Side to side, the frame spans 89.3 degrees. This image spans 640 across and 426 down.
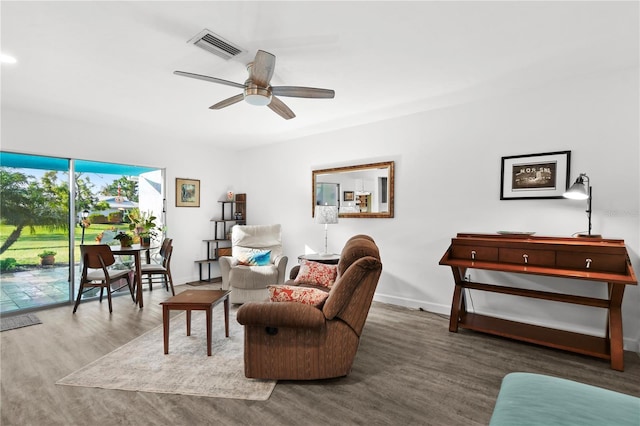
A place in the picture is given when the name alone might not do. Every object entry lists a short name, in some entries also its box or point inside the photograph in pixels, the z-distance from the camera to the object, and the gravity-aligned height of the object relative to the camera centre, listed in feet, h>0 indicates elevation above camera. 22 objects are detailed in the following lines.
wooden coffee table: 9.07 -2.71
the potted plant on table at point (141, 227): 14.95 -0.89
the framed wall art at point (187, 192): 18.40 +0.92
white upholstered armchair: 13.74 -2.50
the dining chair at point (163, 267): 15.03 -2.83
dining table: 13.62 -2.12
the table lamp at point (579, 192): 9.14 +0.57
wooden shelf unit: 19.62 -0.99
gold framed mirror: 14.60 +1.01
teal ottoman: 3.65 -2.33
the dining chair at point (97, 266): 12.97 -2.36
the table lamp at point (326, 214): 14.33 -0.20
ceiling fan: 7.77 +3.26
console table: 8.46 -1.64
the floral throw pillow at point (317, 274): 11.75 -2.39
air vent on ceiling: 7.63 +4.07
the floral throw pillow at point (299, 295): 7.73 -2.08
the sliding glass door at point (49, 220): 13.24 -0.57
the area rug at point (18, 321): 11.55 -4.26
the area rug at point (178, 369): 7.51 -4.18
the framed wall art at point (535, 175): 10.60 +1.24
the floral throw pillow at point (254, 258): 14.99 -2.29
